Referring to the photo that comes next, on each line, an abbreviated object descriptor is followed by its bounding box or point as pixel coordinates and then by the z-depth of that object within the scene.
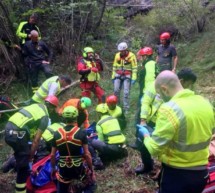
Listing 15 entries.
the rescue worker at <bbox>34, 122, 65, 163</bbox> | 5.98
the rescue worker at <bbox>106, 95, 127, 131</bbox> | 7.64
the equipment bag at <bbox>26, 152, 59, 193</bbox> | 5.89
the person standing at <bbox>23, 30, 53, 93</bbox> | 10.09
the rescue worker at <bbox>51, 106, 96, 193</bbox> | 4.93
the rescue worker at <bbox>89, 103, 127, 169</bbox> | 6.66
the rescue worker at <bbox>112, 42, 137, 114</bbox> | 9.00
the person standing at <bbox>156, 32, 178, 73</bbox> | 8.94
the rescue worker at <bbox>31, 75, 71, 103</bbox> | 7.50
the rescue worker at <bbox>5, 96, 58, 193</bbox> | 5.52
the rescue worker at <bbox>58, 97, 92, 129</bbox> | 7.05
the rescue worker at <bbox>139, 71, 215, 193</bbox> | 3.22
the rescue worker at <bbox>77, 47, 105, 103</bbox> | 9.02
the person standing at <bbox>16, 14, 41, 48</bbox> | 10.69
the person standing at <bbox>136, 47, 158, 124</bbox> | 7.39
